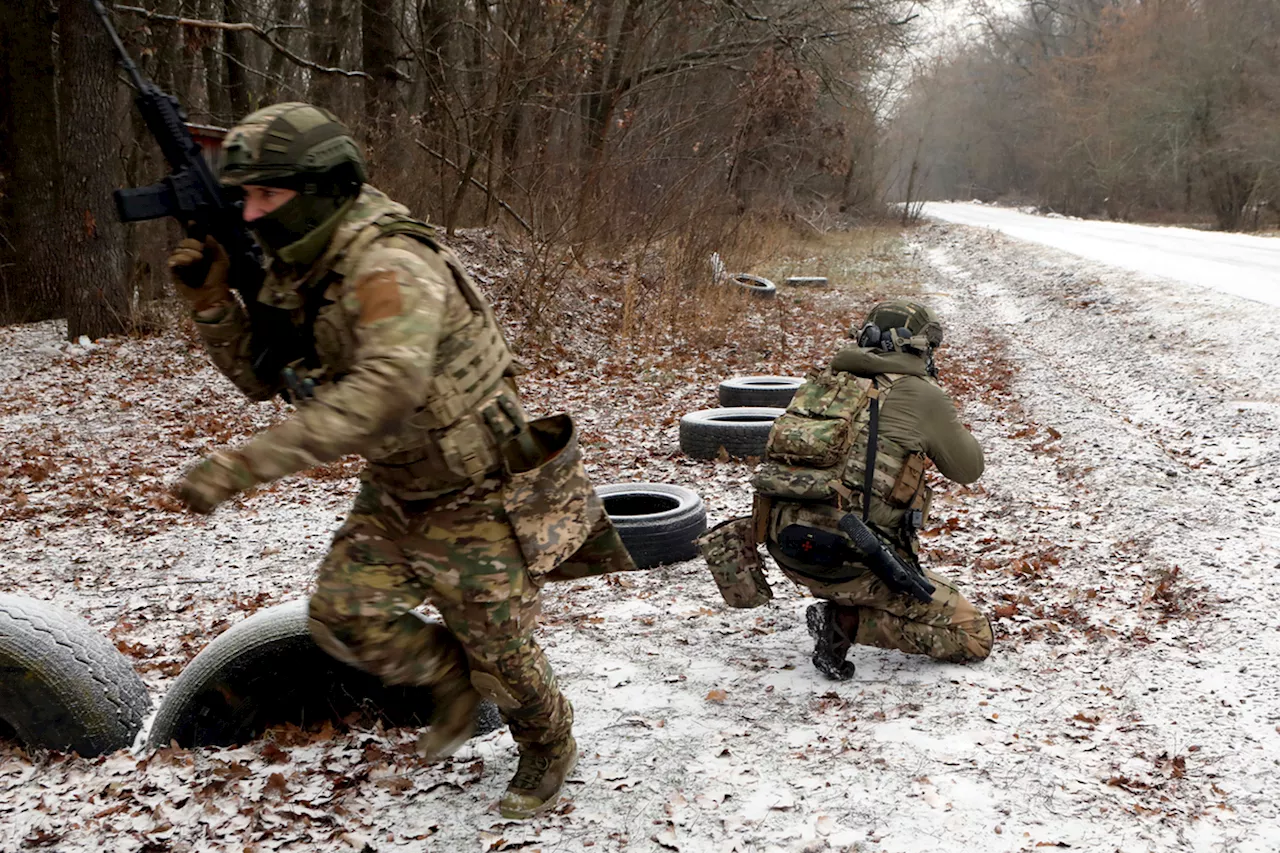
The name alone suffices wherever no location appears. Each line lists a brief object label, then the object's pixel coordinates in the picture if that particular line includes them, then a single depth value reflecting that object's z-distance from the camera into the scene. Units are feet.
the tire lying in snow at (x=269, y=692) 11.54
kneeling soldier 13.33
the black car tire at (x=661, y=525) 18.17
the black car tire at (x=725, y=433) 24.56
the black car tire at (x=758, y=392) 28.58
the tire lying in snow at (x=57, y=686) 11.18
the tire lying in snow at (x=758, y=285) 53.78
